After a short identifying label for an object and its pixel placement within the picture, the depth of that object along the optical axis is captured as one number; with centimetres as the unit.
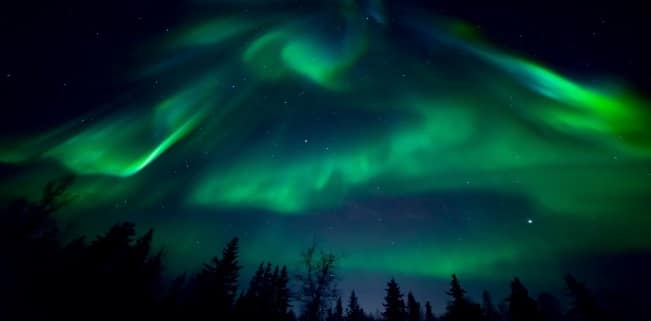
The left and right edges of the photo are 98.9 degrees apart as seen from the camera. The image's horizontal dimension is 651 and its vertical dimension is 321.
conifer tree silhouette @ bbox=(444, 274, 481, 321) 2412
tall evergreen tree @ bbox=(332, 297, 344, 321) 7612
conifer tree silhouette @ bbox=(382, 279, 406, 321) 3008
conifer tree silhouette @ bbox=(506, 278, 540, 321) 2283
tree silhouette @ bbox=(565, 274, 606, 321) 3053
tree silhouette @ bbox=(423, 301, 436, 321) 7621
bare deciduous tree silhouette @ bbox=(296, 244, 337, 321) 2851
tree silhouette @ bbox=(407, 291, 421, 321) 3769
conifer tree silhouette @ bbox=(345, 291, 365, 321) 3844
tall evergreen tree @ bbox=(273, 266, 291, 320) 3409
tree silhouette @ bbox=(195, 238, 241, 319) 2414
